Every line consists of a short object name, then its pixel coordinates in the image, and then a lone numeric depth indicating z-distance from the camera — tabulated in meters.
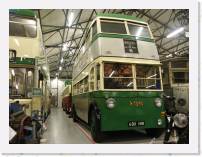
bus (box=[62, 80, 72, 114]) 11.46
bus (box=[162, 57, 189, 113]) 5.85
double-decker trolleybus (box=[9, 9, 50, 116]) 4.21
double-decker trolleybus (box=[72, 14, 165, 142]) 4.53
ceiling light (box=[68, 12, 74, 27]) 5.99
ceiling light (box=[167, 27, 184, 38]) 5.49
